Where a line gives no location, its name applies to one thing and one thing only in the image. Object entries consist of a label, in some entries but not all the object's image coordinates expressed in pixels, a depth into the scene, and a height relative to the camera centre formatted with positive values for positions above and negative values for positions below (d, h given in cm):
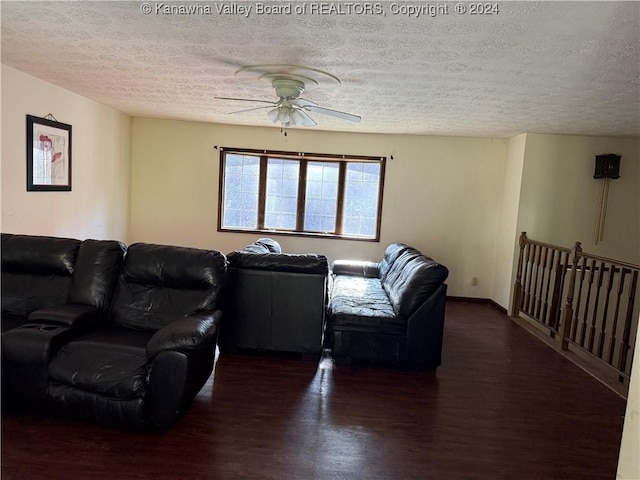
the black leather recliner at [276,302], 354 -84
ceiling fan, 318 +84
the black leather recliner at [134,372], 241 -103
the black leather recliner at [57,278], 288 -66
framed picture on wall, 384 +29
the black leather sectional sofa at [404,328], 352 -99
